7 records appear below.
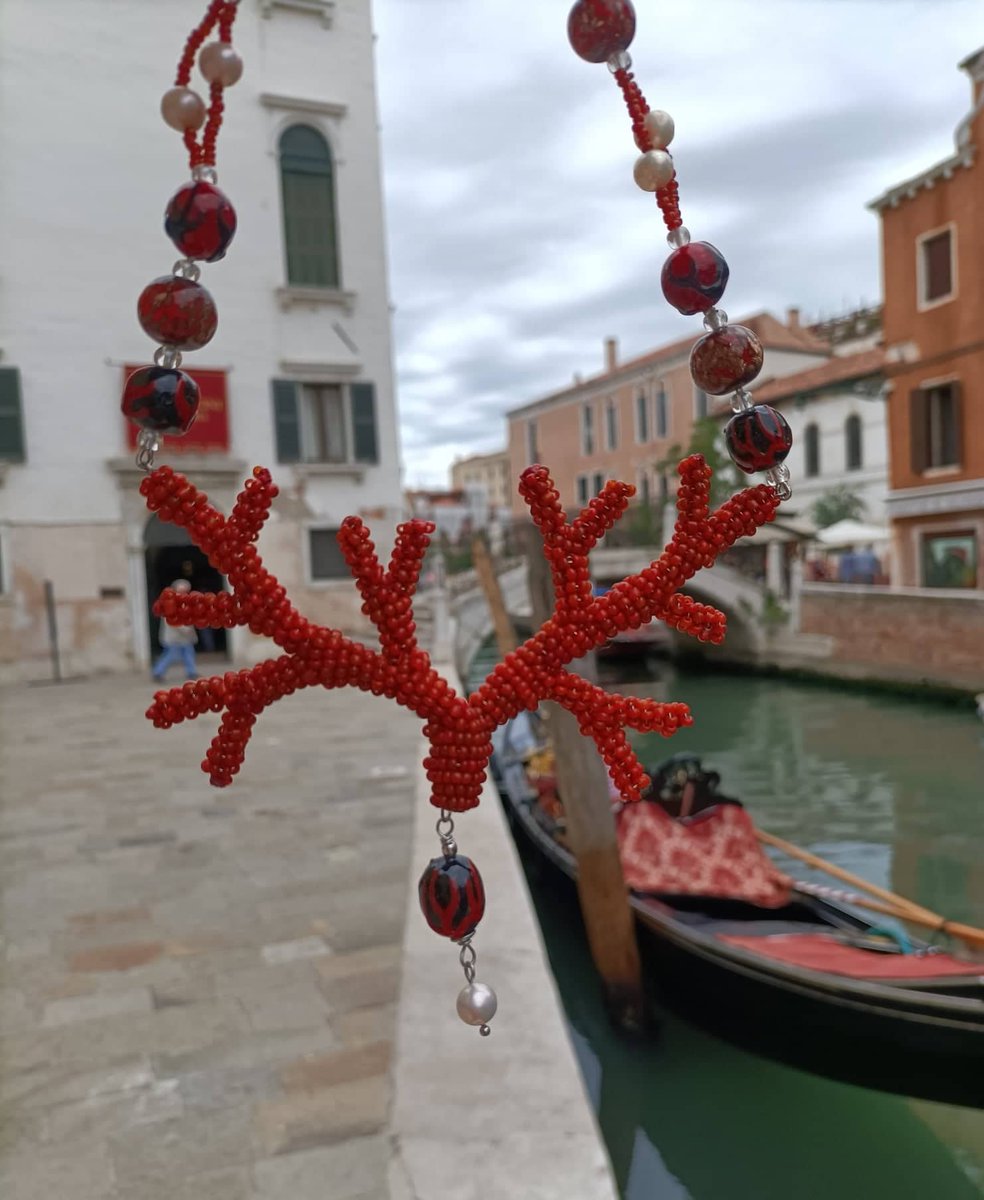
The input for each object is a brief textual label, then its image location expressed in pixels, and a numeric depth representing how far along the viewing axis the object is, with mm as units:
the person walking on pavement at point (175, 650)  6922
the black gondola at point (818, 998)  2521
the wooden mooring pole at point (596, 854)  2965
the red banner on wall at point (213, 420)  6898
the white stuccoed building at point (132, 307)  4078
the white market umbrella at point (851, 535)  12156
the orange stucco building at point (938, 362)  8211
